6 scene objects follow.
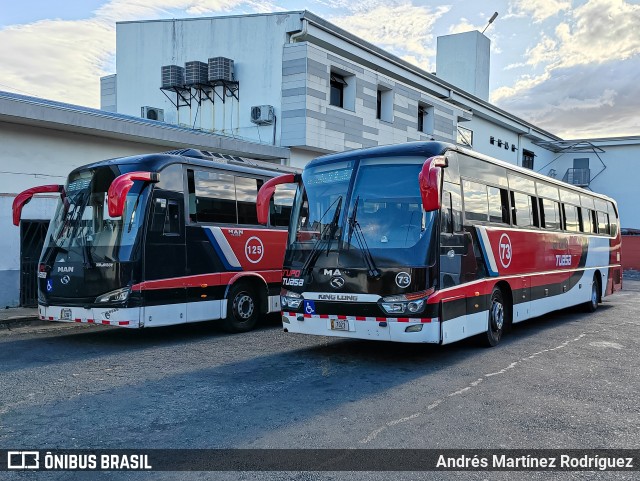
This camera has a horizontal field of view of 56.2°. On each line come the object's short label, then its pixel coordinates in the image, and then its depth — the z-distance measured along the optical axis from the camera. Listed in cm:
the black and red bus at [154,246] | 952
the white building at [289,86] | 2095
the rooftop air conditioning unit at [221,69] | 2200
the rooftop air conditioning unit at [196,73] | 2245
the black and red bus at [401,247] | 797
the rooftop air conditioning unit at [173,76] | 2305
